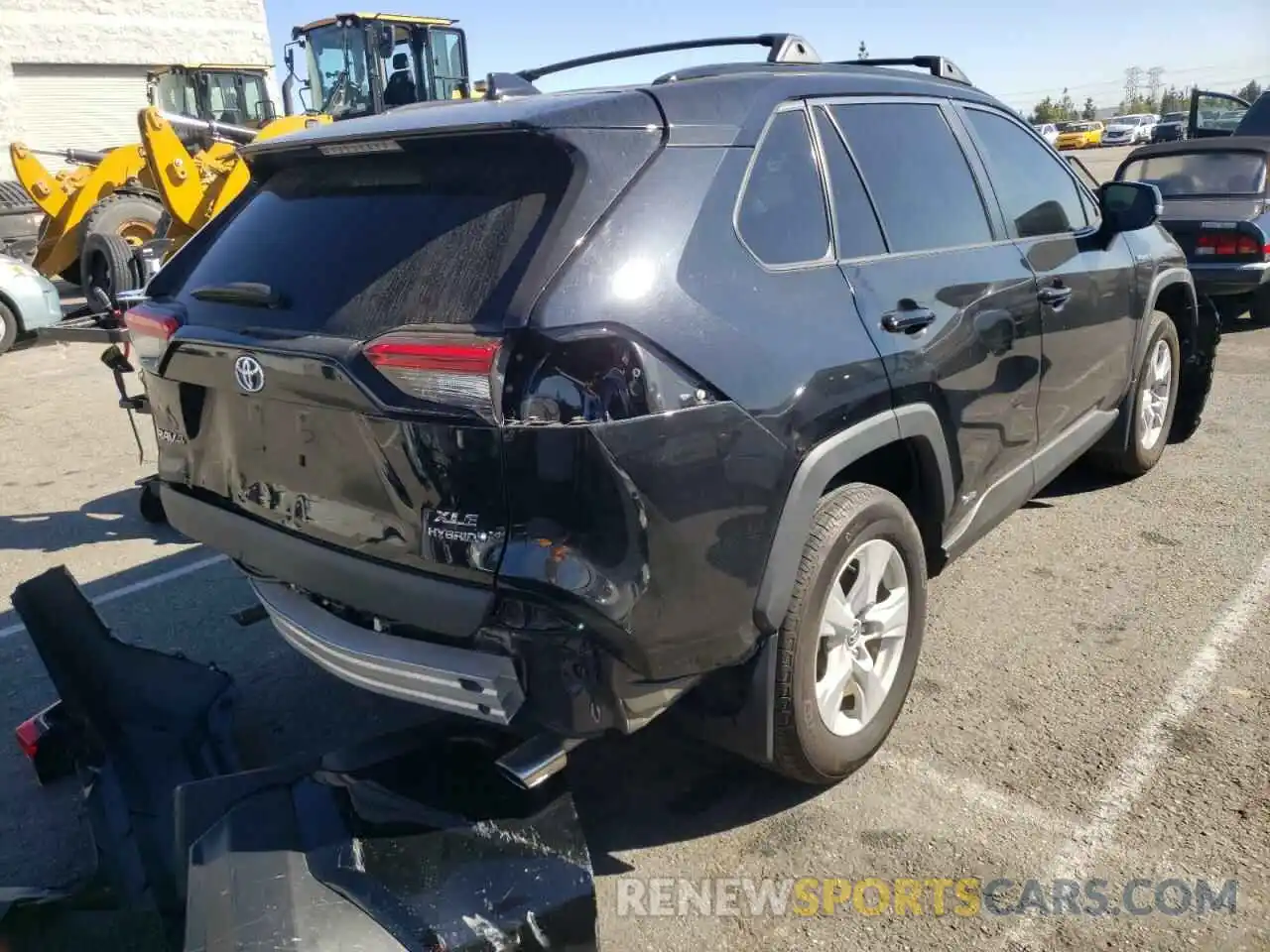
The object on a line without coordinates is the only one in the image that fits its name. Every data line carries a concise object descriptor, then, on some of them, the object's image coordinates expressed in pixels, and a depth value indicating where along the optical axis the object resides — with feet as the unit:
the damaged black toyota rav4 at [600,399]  7.14
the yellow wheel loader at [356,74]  37.63
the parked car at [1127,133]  158.81
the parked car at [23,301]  35.19
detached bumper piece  7.10
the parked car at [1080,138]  165.89
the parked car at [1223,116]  39.32
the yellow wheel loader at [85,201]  41.73
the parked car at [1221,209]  27.25
